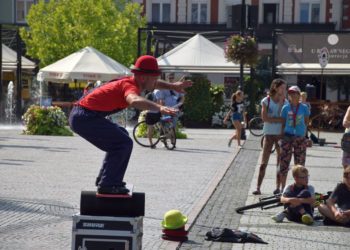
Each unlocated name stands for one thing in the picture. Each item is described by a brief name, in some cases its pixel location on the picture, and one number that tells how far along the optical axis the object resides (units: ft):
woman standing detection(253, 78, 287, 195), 43.01
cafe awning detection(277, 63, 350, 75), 115.75
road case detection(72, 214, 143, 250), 23.81
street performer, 25.22
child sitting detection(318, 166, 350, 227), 34.83
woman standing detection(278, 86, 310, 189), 42.09
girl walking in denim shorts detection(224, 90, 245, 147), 76.38
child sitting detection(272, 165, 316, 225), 35.63
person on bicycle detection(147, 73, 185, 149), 72.48
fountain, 120.57
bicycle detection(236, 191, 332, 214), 36.50
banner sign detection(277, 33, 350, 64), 117.29
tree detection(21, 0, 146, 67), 159.02
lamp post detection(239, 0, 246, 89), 92.73
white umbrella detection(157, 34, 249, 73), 109.40
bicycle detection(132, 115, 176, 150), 71.67
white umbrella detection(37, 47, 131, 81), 106.63
